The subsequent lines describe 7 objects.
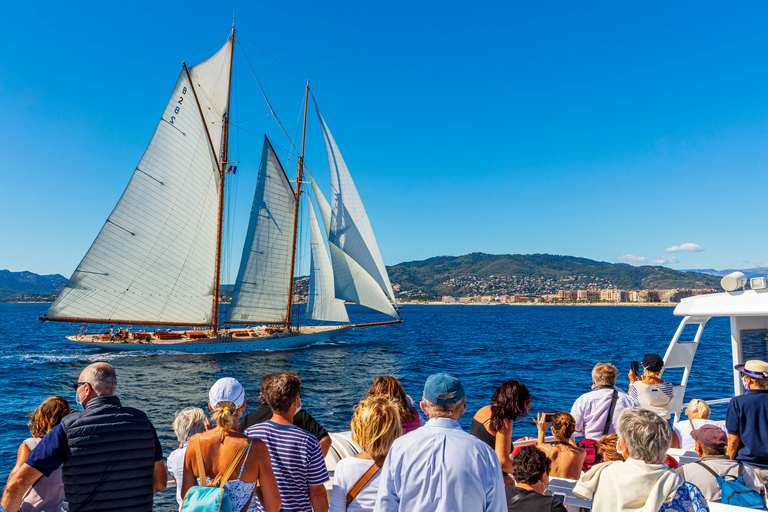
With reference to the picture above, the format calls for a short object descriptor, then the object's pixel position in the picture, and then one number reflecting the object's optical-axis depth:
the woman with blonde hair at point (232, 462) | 3.29
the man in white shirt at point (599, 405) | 5.48
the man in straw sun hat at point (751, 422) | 4.38
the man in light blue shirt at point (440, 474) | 2.55
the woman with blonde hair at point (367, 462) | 3.15
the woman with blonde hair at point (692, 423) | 5.40
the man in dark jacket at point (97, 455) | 3.30
